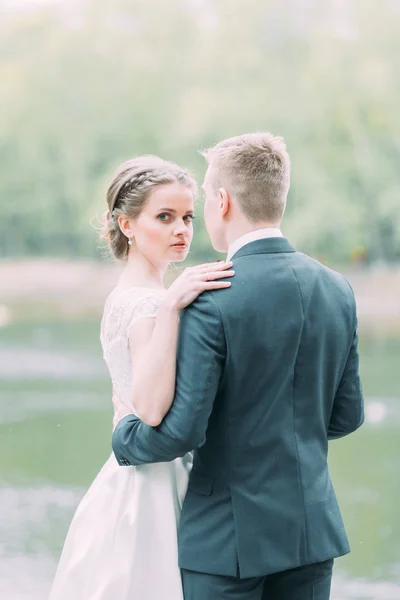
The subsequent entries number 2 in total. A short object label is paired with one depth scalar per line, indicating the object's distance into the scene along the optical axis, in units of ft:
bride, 11.78
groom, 11.68
